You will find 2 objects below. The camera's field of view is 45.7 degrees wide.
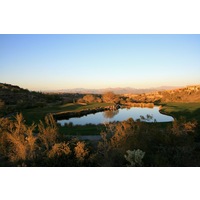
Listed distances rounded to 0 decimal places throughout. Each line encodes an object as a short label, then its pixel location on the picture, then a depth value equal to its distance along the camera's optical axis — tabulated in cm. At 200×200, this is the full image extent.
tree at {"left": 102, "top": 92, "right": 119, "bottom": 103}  4009
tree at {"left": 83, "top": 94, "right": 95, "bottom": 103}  3868
